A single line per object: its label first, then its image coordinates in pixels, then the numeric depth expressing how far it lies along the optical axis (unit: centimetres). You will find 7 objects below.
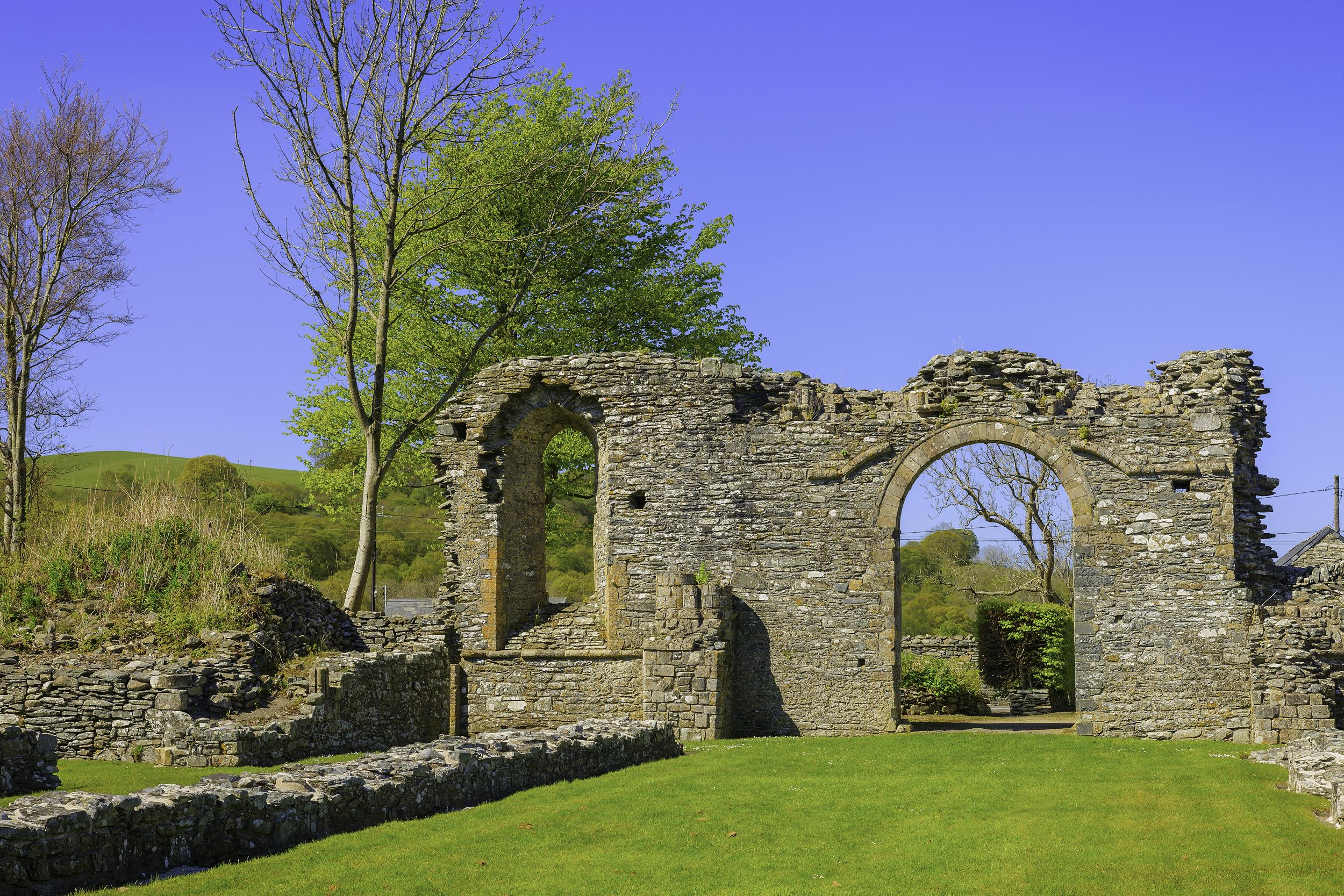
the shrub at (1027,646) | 2431
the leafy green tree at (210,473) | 3934
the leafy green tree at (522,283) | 2545
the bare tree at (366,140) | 2125
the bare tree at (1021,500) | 2983
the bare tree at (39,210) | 2405
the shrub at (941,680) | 2323
